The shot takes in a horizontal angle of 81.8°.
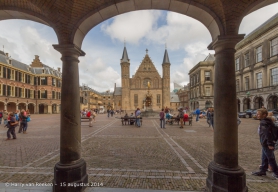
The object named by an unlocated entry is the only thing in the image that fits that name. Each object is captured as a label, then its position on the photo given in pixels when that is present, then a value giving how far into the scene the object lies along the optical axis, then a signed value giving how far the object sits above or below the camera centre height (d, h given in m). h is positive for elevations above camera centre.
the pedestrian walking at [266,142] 3.92 -1.05
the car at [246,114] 23.84 -2.09
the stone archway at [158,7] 3.23 +1.10
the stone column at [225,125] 3.16 -0.50
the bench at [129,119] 15.28 -1.81
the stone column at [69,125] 3.40 -0.53
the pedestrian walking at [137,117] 13.98 -1.48
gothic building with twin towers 52.47 +5.17
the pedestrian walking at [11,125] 8.69 -1.29
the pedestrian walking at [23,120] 10.45 -1.26
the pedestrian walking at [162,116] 12.98 -1.27
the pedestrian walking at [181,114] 13.32 -1.15
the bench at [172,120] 14.76 -1.94
